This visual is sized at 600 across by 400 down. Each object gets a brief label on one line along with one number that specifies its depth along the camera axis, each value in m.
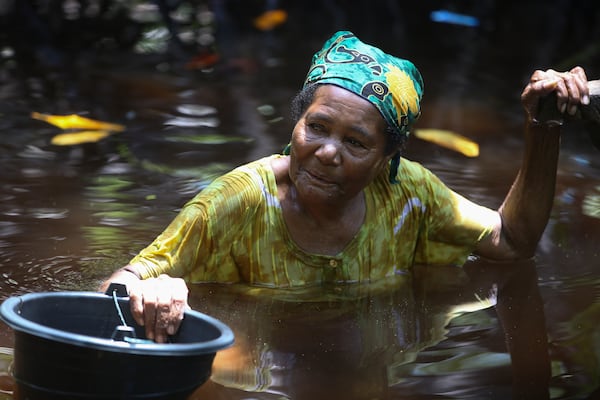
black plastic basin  4.33
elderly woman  6.22
